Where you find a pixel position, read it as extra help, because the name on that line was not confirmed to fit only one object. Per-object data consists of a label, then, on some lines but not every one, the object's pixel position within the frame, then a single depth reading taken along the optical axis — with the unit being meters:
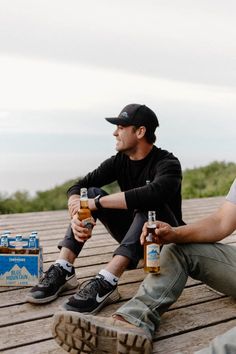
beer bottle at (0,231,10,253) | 3.06
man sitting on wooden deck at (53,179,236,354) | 2.16
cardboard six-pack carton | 3.04
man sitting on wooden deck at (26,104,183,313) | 2.73
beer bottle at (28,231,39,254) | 3.04
